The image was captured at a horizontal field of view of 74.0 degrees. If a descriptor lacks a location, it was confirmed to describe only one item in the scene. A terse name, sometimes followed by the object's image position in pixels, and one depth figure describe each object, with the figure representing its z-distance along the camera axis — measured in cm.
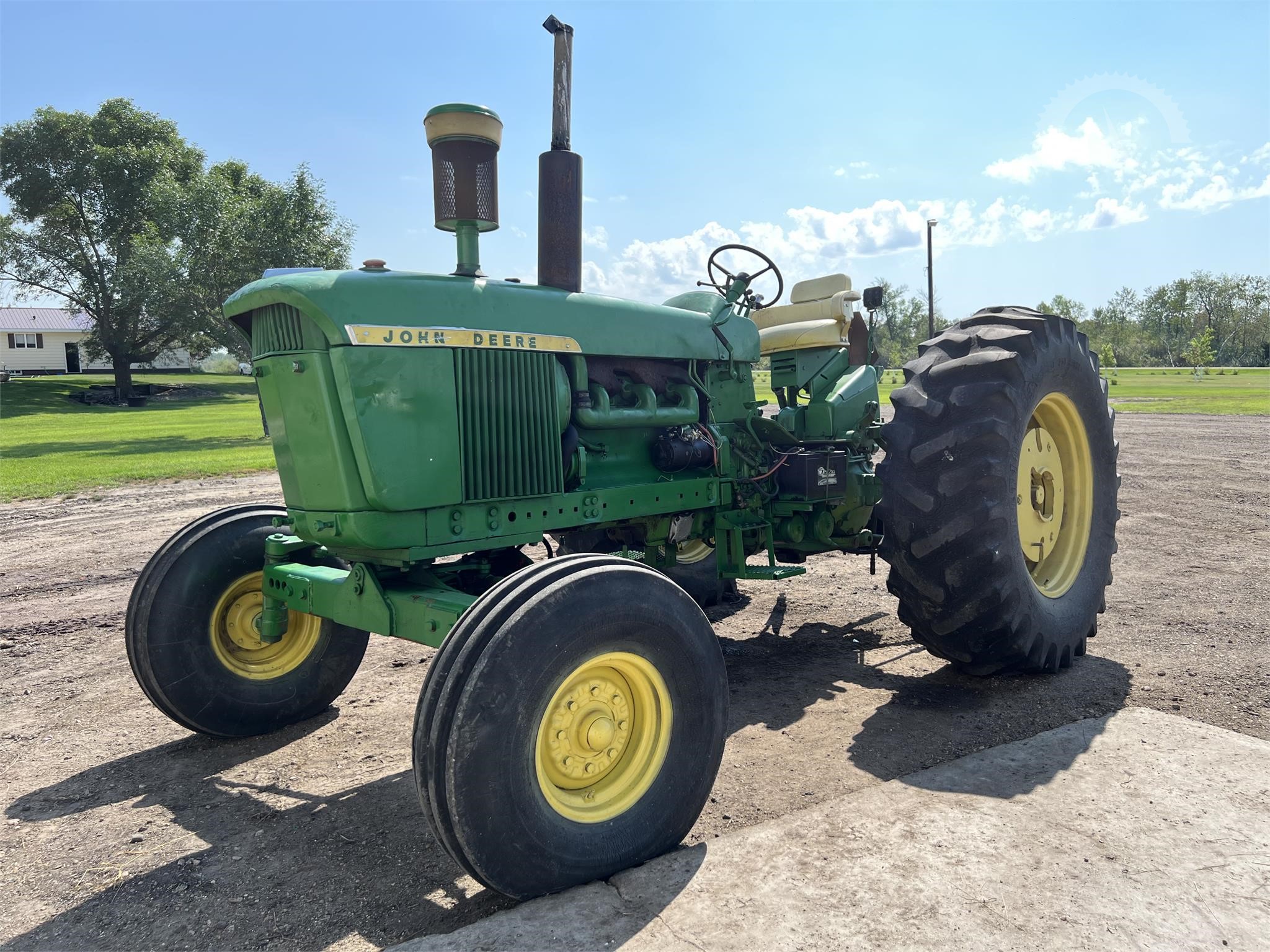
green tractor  261
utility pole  3518
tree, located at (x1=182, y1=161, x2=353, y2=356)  2386
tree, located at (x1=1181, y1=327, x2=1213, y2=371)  6438
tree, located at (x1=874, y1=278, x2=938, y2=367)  7412
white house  6106
